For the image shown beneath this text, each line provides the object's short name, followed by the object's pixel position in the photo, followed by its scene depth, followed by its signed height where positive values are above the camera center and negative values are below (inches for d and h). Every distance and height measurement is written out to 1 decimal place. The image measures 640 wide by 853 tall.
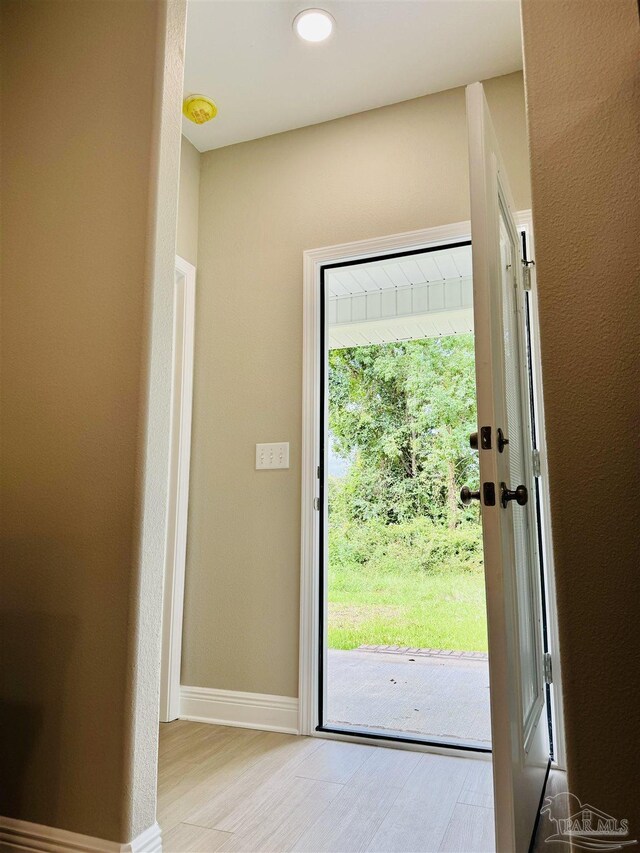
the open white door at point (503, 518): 51.8 -1.5
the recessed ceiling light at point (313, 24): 89.8 +67.9
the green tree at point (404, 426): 274.5 +33.9
